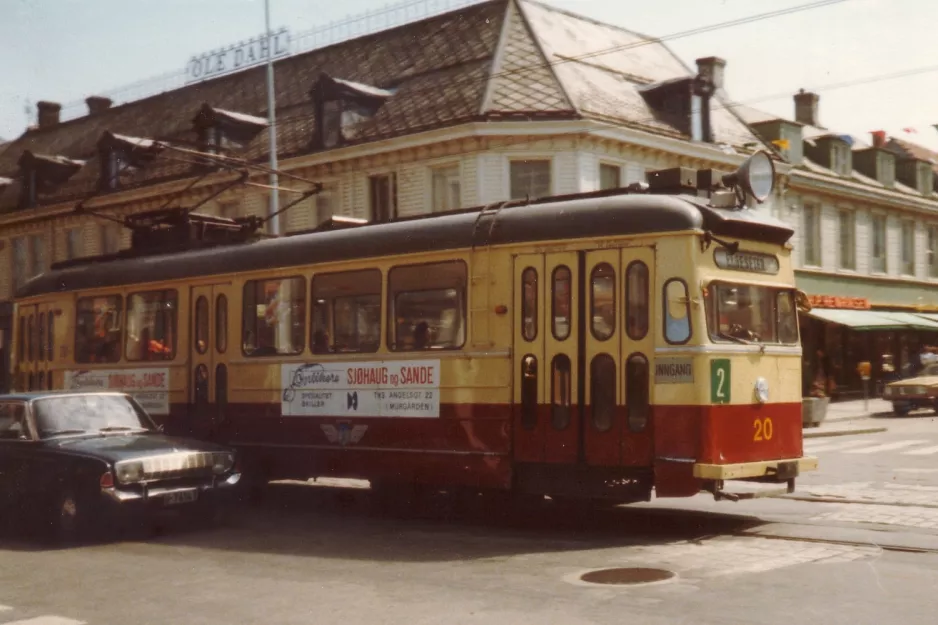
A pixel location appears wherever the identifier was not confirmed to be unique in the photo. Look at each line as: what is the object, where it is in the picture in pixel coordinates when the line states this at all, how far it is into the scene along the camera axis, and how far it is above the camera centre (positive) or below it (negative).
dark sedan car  11.43 -0.82
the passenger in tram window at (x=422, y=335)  12.42 +0.46
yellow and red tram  10.79 +0.32
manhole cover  8.64 -1.45
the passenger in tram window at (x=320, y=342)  13.48 +0.44
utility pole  27.19 +6.31
